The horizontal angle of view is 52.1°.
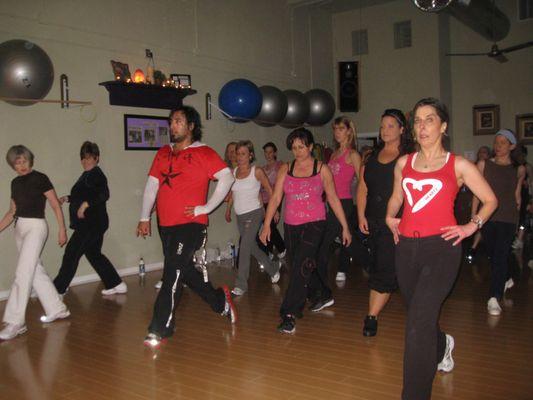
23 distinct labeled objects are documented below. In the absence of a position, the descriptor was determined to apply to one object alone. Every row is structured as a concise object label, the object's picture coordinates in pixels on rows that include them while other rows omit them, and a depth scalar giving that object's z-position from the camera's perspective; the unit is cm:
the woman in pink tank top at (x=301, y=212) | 397
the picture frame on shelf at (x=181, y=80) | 728
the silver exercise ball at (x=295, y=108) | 838
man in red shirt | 367
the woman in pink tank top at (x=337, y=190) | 458
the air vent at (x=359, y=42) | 1070
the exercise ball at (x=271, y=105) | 780
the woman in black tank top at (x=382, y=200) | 367
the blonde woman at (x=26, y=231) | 414
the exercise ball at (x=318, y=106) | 884
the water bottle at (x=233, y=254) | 769
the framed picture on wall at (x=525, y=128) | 948
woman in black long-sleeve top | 536
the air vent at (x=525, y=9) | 944
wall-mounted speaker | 1014
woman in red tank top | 247
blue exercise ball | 738
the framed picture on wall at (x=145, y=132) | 686
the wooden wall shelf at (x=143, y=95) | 651
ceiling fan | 756
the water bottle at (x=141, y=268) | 677
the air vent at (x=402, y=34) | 1029
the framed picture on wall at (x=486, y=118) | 976
